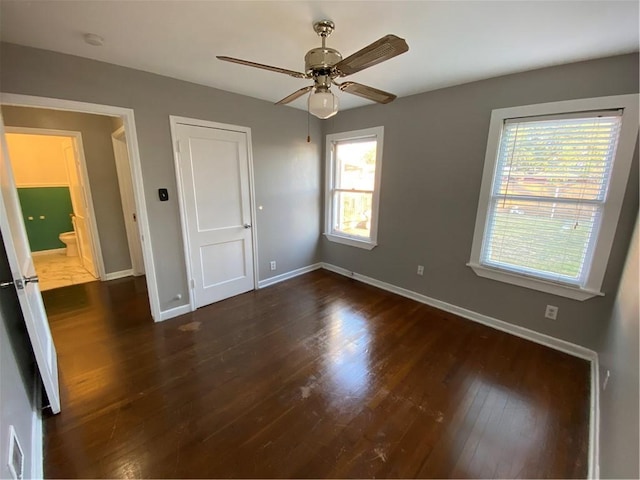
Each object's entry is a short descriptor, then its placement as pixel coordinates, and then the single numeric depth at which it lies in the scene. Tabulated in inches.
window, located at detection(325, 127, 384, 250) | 138.0
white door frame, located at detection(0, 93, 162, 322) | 76.3
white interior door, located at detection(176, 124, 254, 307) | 110.7
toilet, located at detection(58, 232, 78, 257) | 186.4
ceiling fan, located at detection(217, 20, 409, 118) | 55.3
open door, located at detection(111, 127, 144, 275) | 142.6
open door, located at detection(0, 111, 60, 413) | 55.6
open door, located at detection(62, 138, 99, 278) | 142.8
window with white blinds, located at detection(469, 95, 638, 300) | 78.7
